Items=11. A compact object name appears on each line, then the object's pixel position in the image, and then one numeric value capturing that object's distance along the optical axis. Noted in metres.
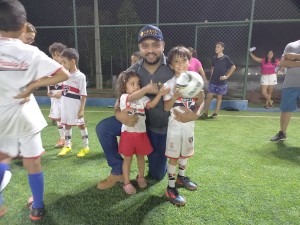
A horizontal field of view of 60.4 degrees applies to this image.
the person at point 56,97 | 4.39
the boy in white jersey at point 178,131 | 2.72
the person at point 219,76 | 7.09
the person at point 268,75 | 8.37
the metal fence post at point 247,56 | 7.58
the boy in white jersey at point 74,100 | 4.02
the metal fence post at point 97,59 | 9.18
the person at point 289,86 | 4.25
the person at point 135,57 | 4.49
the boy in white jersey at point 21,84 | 2.04
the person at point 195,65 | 6.03
